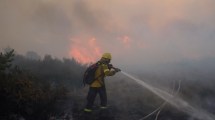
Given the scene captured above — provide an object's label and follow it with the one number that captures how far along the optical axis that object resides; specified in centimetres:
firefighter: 1166
